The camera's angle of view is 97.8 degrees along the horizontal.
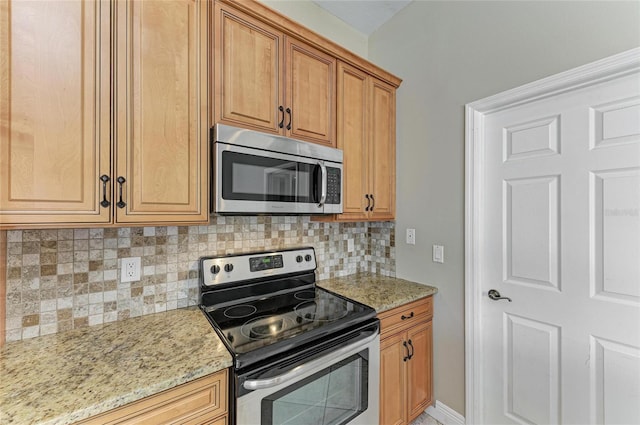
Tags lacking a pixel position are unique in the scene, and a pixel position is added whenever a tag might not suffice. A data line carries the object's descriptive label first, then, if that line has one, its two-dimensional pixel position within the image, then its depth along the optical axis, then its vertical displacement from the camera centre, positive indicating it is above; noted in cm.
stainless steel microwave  130 +20
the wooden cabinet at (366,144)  186 +49
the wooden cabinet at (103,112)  93 +38
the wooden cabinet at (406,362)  165 -95
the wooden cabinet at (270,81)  137 +72
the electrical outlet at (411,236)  207 -17
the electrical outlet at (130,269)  136 -28
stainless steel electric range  109 -57
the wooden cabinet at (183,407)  86 -65
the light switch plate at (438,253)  191 -28
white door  126 -23
